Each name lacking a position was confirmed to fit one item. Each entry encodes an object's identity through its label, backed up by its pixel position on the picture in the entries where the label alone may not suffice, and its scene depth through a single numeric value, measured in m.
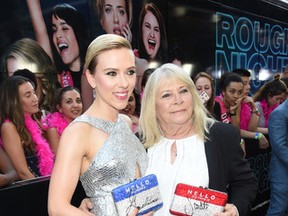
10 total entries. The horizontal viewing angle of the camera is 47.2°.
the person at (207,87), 3.67
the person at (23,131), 2.28
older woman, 1.54
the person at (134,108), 3.21
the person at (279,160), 3.03
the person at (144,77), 3.30
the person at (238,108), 3.94
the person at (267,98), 4.49
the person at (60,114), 2.55
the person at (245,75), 4.57
